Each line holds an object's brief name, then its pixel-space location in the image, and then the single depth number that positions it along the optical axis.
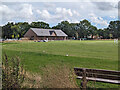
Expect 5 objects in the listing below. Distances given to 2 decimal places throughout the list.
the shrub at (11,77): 4.33
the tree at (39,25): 74.19
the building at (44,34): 61.22
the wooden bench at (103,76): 5.23
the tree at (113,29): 67.78
